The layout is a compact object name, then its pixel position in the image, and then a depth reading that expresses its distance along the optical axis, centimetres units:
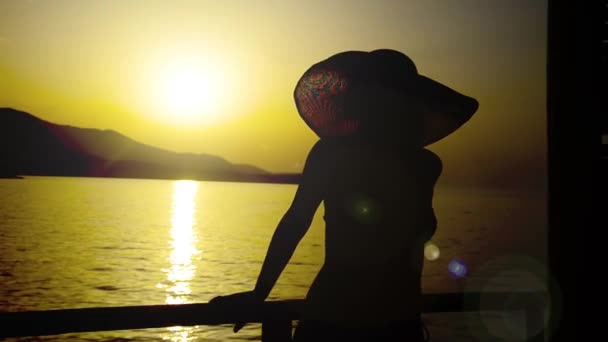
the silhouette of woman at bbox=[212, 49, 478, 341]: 202
